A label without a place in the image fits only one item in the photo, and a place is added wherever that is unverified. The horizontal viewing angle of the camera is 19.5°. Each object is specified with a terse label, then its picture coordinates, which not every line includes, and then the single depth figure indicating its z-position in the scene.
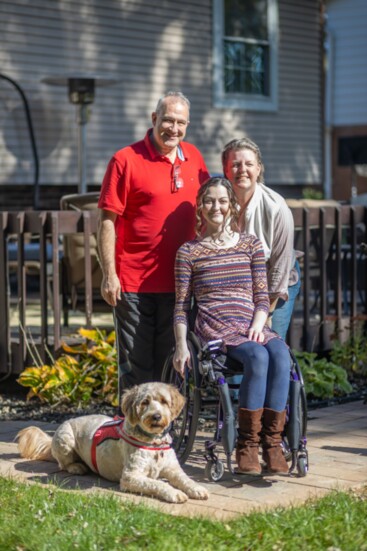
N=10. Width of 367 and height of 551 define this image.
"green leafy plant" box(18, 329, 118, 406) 7.09
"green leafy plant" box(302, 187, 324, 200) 18.22
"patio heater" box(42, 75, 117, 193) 13.67
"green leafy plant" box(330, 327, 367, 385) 8.21
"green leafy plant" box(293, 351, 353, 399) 7.38
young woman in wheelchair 5.07
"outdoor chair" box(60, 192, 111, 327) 8.23
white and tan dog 4.72
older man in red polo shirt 5.50
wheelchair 4.98
